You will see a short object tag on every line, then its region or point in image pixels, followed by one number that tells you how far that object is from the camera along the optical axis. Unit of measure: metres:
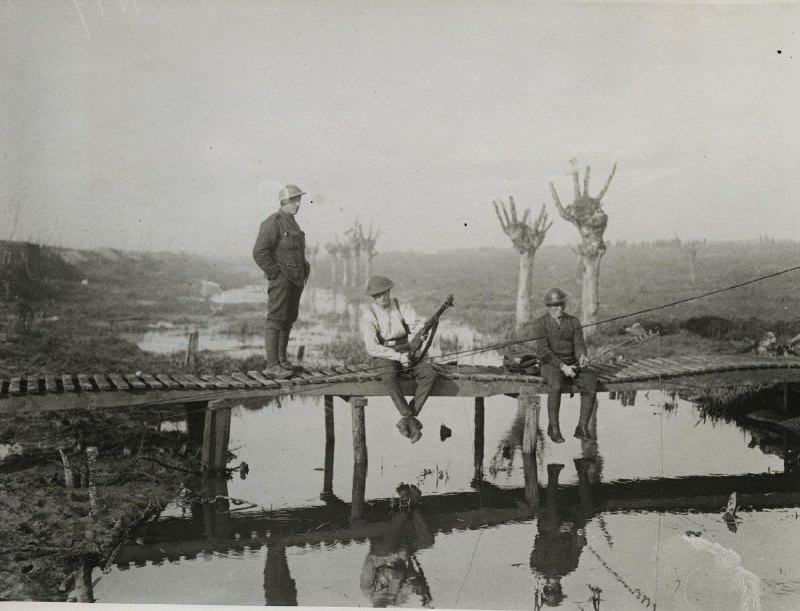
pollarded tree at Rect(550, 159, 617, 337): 13.03
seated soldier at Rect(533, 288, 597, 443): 9.05
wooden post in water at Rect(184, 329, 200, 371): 12.64
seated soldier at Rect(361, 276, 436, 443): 8.53
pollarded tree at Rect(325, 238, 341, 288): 17.52
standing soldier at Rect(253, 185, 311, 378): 8.66
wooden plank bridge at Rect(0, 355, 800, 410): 8.21
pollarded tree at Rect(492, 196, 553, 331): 13.90
